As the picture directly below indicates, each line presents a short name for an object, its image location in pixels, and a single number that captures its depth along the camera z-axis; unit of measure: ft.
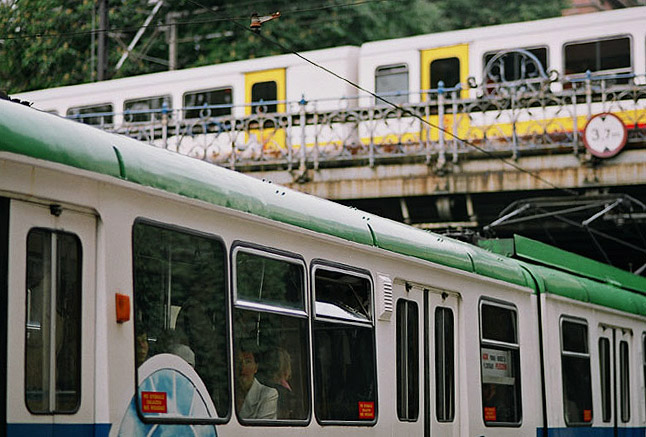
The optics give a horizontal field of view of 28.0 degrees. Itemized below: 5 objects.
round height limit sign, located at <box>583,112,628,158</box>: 68.28
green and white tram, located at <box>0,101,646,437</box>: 17.63
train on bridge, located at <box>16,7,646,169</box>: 72.69
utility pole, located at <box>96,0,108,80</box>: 101.91
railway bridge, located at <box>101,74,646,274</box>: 69.26
